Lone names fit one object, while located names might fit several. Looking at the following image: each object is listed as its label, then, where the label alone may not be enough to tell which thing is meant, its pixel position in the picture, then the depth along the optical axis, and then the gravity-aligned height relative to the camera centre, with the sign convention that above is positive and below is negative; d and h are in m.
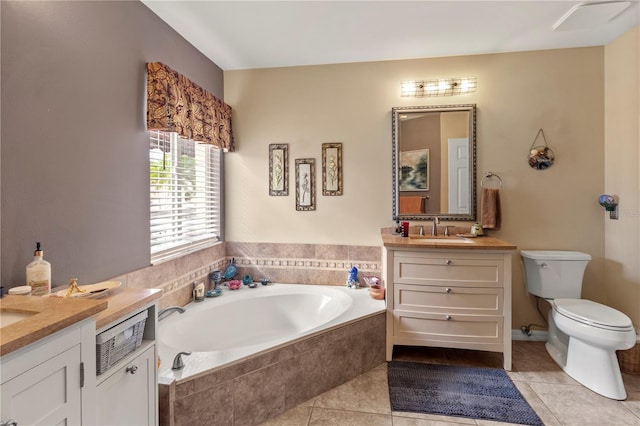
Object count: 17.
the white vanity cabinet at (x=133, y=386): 1.05 -0.69
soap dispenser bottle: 1.21 -0.26
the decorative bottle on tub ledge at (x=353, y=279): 2.75 -0.65
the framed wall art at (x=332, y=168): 2.84 +0.42
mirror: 2.68 +0.44
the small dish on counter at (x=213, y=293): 2.54 -0.72
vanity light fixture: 2.65 +1.13
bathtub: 1.81 -0.82
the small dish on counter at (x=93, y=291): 1.26 -0.35
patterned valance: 1.91 +0.77
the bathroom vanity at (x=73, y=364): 0.74 -0.46
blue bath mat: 1.77 -1.22
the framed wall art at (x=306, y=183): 2.89 +0.27
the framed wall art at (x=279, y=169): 2.92 +0.42
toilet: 1.88 -0.78
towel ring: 2.66 +0.30
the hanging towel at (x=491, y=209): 2.58 +0.00
